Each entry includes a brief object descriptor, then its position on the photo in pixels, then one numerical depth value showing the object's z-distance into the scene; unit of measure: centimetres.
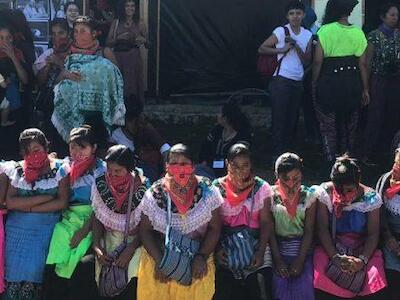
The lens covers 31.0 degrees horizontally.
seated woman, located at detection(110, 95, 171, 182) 574
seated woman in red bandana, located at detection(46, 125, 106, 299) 436
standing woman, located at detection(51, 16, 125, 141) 557
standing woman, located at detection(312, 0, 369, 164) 607
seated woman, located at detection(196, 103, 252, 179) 567
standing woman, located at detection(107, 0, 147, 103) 707
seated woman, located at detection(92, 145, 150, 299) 428
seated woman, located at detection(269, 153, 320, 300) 420
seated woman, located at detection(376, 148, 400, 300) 424
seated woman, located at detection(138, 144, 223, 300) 412
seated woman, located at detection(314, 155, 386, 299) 415
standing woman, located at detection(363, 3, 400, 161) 662
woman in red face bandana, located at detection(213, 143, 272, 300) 427
